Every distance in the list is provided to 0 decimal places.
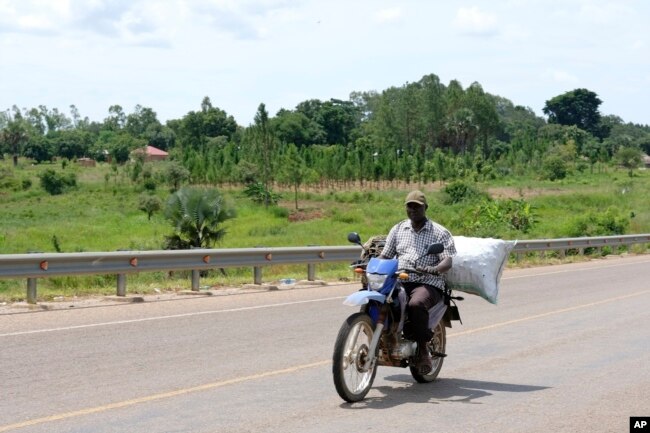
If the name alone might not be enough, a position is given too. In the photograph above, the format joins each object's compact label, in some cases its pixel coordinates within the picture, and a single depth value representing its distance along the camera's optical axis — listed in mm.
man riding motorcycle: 8930
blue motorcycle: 8164
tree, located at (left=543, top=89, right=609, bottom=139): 192000
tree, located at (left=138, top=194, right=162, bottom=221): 73812
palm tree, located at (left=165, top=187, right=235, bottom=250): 23953
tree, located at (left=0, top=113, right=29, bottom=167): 145625
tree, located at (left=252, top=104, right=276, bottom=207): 88188
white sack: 9602
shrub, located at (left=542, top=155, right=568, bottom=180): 112688
